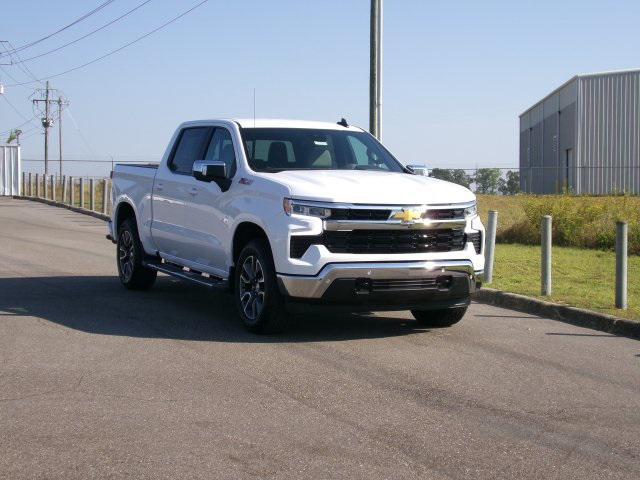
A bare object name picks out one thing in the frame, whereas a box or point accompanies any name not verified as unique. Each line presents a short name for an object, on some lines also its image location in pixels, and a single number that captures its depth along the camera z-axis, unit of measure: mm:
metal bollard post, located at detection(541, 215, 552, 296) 11547
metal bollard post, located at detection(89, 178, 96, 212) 30502
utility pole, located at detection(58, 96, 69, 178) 87750
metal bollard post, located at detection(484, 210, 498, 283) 12820
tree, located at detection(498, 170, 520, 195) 44331
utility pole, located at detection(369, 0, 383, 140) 19484
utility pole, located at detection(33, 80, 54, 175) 78544
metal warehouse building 46844
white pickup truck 8414
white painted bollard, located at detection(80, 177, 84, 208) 31688
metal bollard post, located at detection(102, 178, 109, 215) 28031
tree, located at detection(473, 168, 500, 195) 48156
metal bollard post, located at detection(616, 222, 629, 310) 10352
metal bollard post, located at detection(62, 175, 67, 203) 35500
